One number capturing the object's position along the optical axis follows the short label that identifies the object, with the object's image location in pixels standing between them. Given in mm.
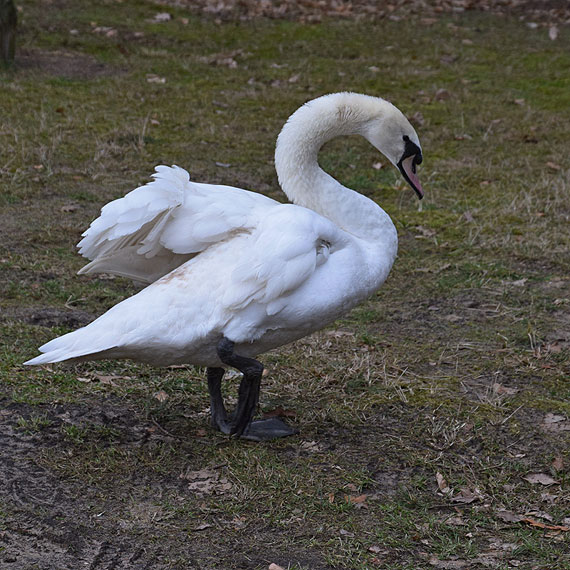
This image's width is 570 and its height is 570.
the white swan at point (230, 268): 7605
